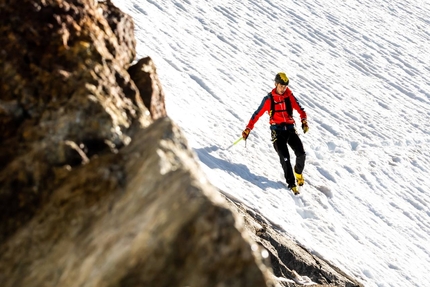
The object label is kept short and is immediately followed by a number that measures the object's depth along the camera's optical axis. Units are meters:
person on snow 23.45
